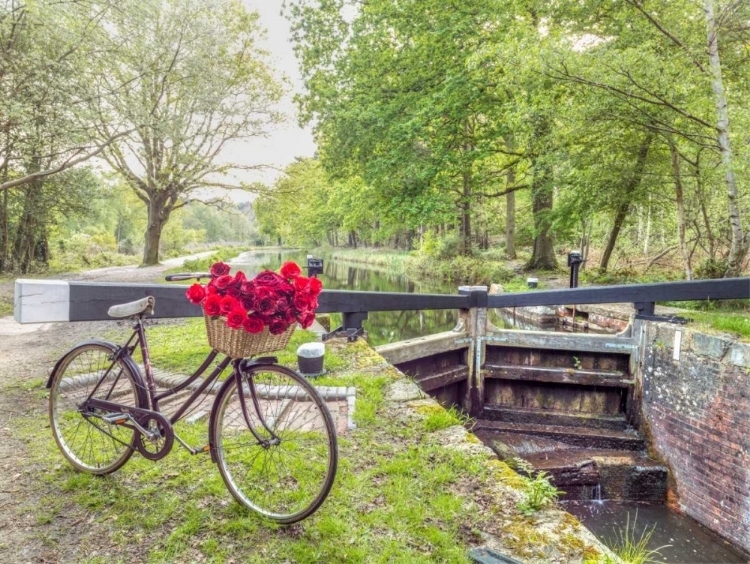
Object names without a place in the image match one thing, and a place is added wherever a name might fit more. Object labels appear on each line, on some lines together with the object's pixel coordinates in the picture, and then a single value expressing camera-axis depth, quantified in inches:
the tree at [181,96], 353.7
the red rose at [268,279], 62.7
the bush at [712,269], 282.5
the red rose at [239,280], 62.2
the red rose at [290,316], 62.4
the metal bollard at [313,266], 183.5
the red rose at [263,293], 60.1
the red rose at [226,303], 59.5
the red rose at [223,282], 61.9
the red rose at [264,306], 59.9
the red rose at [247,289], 60.7
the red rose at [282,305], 61.5
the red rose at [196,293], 64.4
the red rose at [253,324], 59.1
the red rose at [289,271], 67.0
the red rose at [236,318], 58.2
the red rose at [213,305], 60.0
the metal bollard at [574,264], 266.8
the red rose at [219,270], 66.7
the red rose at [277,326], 61.3
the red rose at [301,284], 64.4
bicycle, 66.4
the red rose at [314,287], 66.4
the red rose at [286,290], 62.7
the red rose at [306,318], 64.9
